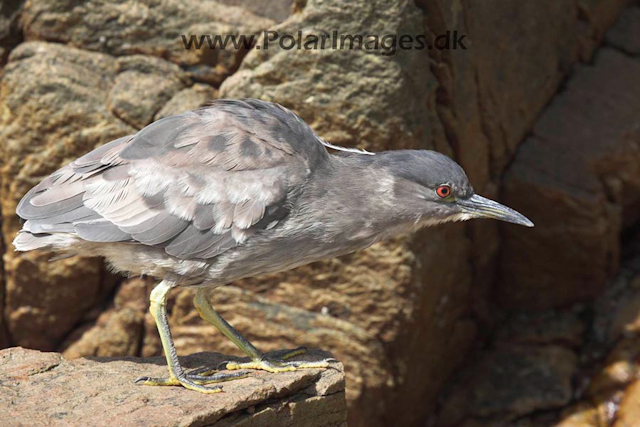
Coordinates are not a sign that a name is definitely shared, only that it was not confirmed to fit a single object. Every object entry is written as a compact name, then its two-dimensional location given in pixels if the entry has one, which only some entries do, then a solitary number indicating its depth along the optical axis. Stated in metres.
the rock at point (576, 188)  14.15
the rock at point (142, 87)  11.94
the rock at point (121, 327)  12.80
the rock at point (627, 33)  15.36
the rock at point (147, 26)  11.86
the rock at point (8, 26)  12.09
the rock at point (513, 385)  13.66
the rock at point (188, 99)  11.91
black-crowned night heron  8.39
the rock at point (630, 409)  12.47
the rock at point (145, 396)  7.34
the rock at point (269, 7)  11.65
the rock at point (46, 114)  11.93
